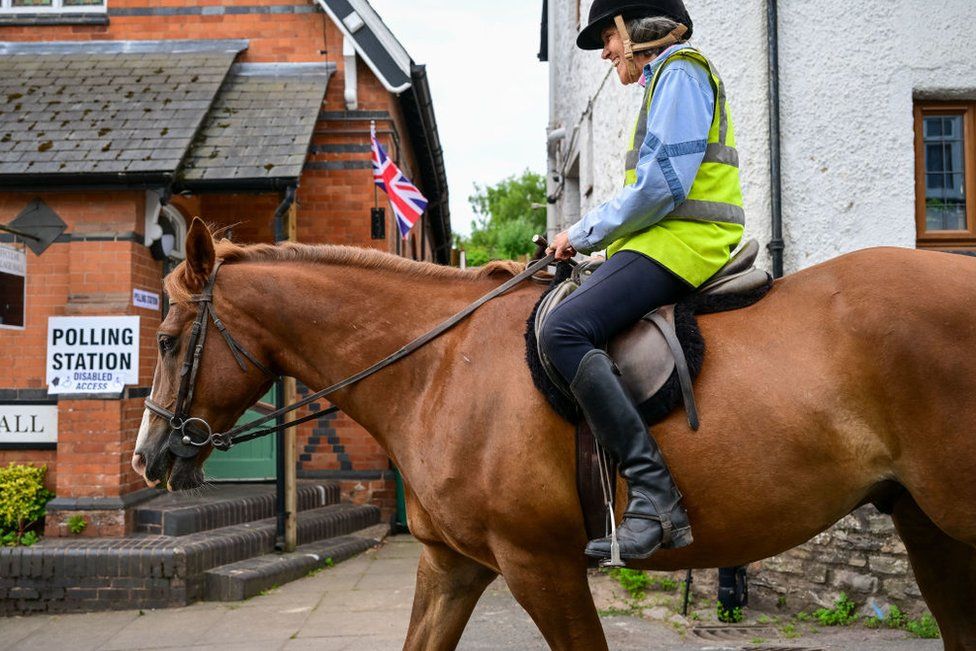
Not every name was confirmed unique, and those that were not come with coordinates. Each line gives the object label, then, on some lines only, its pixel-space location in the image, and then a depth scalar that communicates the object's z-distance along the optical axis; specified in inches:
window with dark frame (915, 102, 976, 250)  229.3
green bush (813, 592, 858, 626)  209.0
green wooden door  364.2
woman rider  104.5
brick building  276.5
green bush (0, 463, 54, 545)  268.2
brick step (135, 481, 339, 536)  274.5
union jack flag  337.1
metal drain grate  203.6
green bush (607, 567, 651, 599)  237.8
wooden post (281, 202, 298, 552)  298.7
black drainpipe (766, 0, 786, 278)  222.7
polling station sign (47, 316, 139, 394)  279.0
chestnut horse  104.7
